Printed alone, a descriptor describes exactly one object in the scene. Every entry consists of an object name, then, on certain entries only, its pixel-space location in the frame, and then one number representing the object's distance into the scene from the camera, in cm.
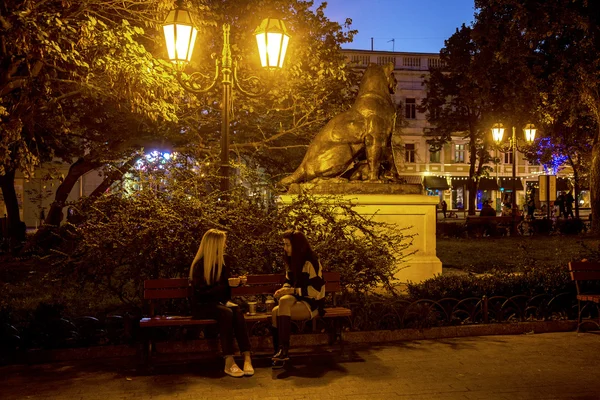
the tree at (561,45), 2153
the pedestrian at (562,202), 3619
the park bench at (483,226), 2475
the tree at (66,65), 994
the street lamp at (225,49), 844
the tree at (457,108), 3916
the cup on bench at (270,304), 741
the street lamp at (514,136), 2509
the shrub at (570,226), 2589
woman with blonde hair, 659
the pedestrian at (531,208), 3250
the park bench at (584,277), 809
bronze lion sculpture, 1162
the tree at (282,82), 1670
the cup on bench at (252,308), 714
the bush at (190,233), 771
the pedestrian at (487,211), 2675
